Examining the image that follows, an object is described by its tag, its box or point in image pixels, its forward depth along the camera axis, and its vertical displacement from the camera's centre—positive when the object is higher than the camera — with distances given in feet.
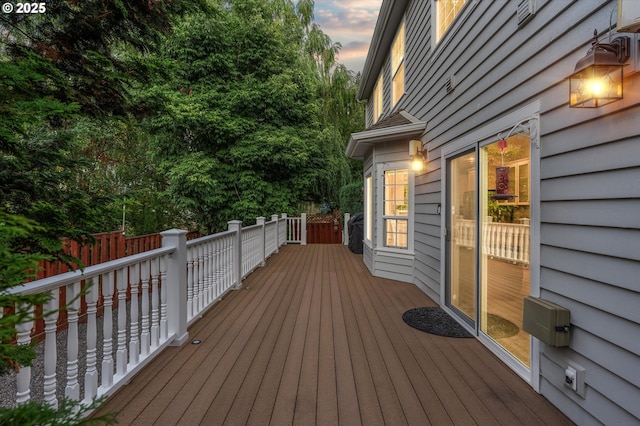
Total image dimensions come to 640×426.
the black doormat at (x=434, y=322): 11.07 -3.76
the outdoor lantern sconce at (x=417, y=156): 16.72 +2.79
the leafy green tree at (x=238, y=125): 33.73 +8.55
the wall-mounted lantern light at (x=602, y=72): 5.49 +2.35
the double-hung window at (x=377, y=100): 28.43 +9.59
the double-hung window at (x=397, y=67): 21.47 +9.33
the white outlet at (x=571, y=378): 6.38 -3.08
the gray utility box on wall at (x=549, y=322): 6.66 -2.14
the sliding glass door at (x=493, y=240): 8.53 -0.76
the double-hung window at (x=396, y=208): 18.80 +0.26
